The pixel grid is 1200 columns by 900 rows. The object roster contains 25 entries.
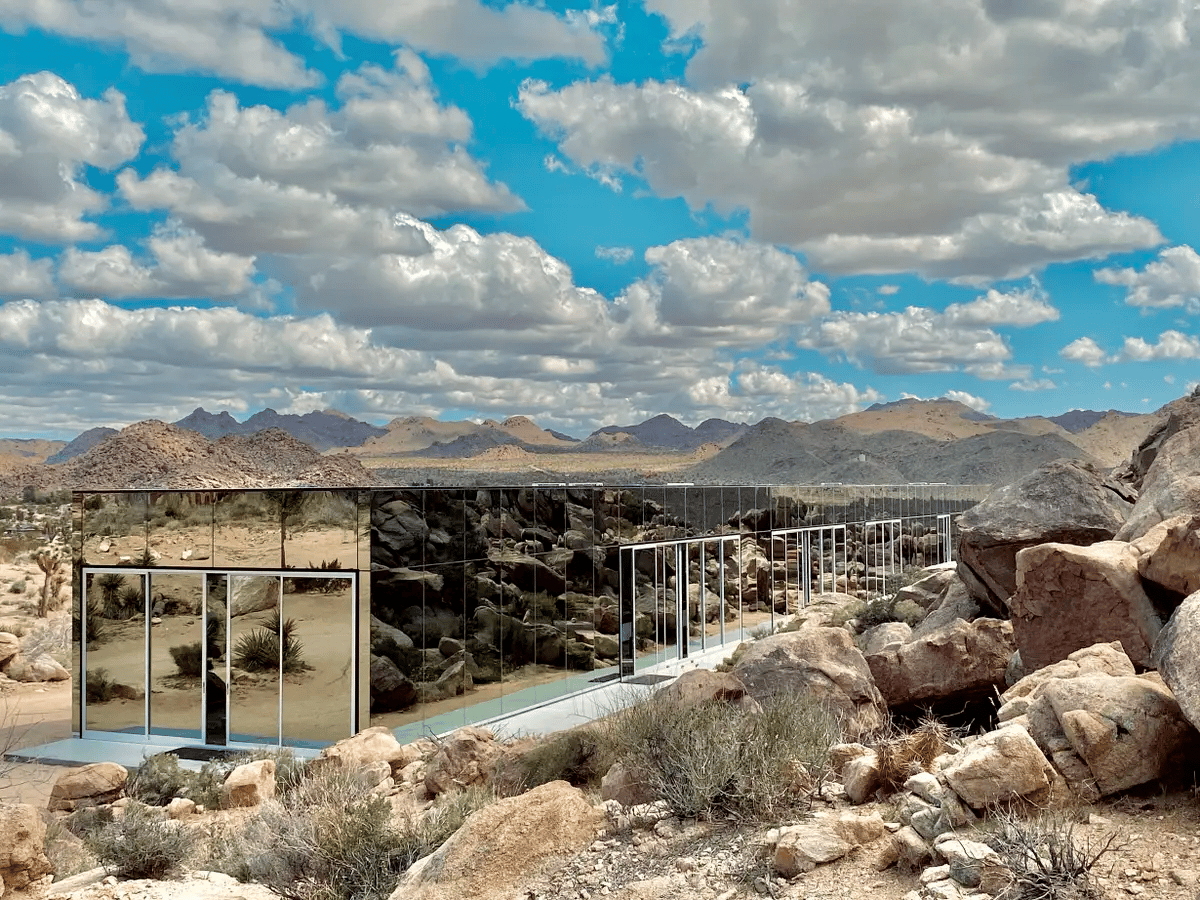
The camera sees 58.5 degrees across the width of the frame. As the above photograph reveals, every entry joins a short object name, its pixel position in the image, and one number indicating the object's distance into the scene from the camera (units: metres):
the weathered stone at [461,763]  11.34
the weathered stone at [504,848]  6.62
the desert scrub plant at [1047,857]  5.05
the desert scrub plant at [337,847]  7.59
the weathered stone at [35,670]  23.39
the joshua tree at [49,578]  31.11
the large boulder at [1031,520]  16.09
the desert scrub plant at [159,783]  12.84
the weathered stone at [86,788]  12.60
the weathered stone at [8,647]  23.64
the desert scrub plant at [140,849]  8.89
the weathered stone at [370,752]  12.74
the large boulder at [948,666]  13.14
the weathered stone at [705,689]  10.05
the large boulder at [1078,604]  10.61
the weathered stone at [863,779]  6.96
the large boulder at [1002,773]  6.06
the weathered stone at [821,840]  6.05
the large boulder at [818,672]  11.86
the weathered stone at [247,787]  12.30
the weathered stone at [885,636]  17.38
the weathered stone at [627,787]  7.98
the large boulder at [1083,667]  8.59
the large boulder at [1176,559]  9.59
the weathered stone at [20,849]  7.91
